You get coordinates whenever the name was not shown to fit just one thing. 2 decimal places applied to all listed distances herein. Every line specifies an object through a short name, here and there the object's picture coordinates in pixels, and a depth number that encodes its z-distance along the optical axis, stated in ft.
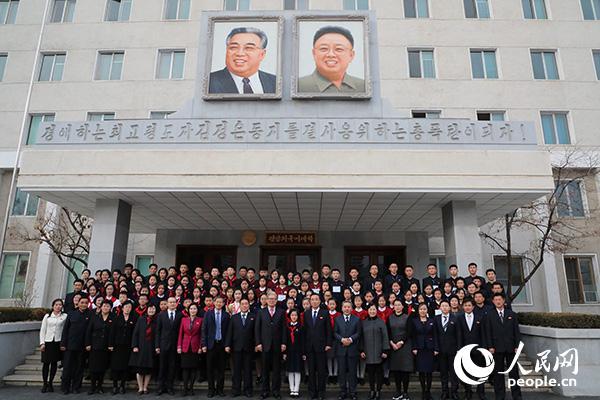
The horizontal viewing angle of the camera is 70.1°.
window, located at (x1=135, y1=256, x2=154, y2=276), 58.80
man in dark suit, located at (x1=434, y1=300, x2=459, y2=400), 24.80
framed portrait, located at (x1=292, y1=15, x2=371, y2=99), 37.40
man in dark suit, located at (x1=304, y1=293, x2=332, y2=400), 25.08
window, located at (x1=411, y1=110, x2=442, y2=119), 60.60
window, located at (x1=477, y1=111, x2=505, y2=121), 60.34
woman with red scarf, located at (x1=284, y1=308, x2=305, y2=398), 25.68
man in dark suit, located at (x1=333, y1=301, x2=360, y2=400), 24.73
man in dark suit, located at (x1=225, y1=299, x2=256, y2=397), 25.35
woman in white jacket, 26.55
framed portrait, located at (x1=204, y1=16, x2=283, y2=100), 37.35
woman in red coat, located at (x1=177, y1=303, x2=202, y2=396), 25.67
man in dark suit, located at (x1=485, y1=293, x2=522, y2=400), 24.38
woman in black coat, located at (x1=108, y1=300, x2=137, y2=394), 26.17
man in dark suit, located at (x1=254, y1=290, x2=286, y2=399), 25.09
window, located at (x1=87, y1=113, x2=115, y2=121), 61.72
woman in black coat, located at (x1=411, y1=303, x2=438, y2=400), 24.96
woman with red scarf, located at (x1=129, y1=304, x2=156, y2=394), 25.75
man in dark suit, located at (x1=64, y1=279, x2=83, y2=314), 28.89
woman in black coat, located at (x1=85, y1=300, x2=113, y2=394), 26.00
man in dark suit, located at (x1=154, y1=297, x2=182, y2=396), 25.76
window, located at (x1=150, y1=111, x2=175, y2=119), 61.44
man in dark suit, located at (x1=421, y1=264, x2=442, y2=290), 30.27
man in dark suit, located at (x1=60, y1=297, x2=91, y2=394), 26.11
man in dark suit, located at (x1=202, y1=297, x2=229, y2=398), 25.67
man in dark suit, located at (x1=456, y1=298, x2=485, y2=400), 25.03
